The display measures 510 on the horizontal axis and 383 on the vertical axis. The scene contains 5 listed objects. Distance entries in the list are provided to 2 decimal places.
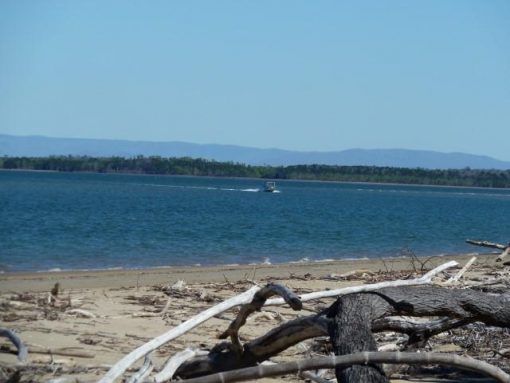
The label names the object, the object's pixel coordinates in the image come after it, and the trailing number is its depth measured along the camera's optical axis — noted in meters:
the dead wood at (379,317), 12.03
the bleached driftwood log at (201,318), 11.69
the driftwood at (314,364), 10.94
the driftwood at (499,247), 31.78
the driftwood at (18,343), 13.42
